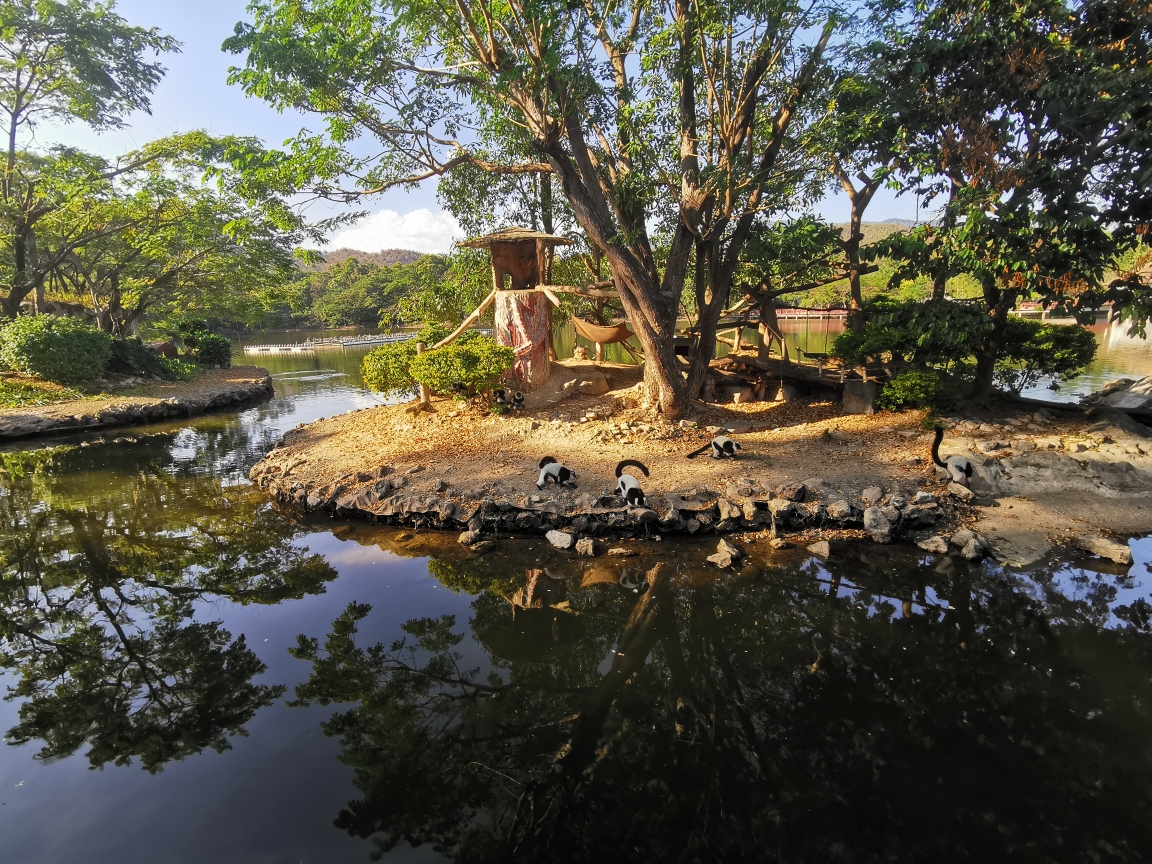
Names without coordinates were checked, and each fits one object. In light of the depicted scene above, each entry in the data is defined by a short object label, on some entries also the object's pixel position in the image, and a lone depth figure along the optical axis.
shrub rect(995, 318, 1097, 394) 9.08
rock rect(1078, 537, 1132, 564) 5.44
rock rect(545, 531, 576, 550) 6.27
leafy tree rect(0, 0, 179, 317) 15.49
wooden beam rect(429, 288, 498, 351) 10.48
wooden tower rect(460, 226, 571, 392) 10.52
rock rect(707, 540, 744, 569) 5.75
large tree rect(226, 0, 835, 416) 6.97
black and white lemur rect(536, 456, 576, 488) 7.12
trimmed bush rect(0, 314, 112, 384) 14.81
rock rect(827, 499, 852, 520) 6.38
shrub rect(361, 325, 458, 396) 10.87
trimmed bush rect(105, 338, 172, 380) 17.59
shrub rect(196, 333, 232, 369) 22.59
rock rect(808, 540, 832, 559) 5.88
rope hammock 10.91
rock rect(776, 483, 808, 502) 6.65
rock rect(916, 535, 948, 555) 5.82
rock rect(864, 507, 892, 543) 6.12
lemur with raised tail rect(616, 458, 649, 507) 6.51
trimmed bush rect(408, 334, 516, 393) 10.02
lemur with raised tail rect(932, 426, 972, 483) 6.89
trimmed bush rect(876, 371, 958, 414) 8.74
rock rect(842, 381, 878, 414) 9.64
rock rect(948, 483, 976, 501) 6.71
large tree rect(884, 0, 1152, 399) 6.37
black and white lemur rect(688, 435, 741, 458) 7.89
